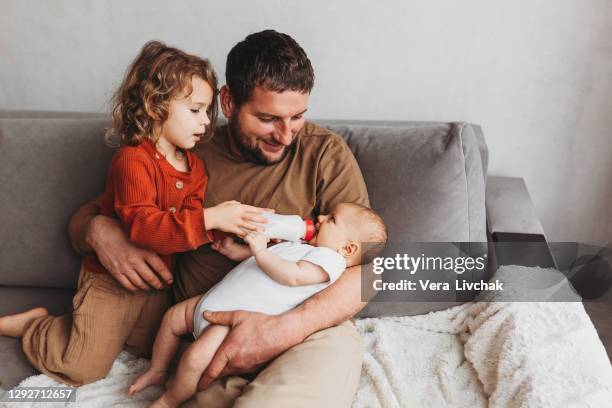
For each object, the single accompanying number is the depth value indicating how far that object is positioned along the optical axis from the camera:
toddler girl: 1.34
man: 1.28
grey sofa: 1.62
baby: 1.32
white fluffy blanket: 1.25
